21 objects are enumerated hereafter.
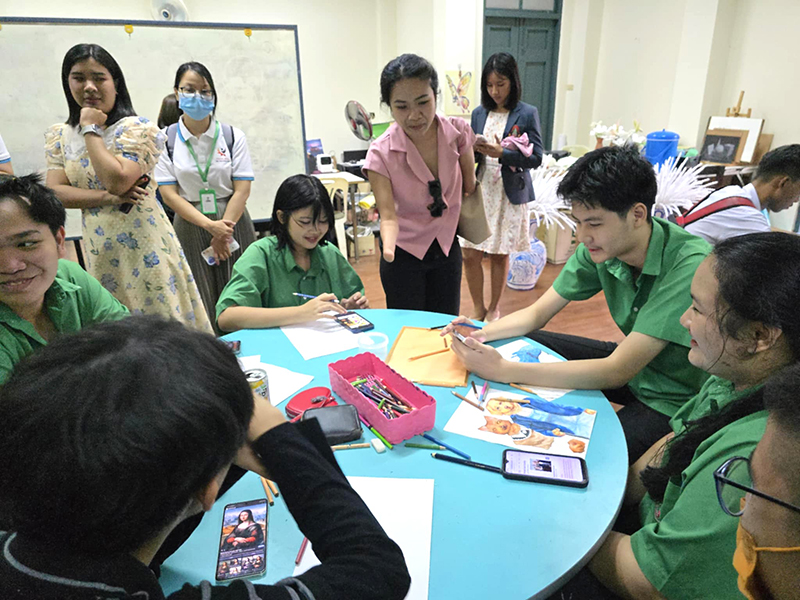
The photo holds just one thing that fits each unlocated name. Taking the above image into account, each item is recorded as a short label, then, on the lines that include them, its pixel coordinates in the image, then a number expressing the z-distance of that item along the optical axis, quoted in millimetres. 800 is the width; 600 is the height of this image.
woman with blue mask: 2195
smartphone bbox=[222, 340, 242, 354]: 1405
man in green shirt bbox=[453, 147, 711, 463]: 1231
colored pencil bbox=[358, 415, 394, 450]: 1005
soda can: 1128
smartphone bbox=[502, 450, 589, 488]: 905
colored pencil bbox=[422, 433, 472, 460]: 970
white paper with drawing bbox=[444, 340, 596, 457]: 1015
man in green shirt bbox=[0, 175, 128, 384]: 1089
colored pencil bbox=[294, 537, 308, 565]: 755
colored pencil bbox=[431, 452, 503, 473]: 936
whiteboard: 2854
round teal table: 729
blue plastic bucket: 3914
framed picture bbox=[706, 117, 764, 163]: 4254
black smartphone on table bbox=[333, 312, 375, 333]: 1551
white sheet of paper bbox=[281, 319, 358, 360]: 1411
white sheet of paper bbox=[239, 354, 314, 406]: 1185
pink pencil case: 1008
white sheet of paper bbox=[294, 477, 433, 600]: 740
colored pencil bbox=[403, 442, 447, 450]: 999
